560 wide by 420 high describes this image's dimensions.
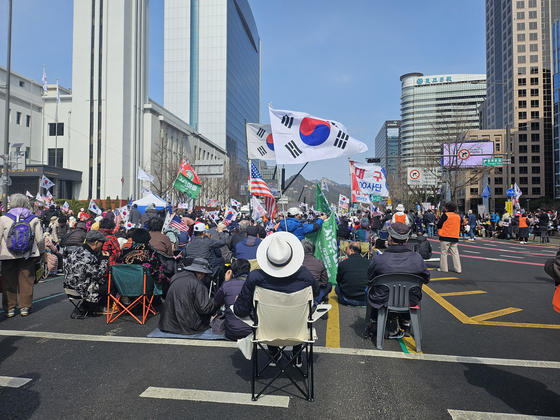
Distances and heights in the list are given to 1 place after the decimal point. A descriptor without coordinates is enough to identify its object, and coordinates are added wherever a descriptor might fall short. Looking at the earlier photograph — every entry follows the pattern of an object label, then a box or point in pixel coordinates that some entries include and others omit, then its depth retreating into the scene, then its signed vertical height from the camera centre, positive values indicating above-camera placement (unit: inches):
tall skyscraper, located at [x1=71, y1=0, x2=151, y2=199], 1961.1 +644.7
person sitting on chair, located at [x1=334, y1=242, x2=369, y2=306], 274.7 -43.9
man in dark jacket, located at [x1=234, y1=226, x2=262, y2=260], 298.8 -22.8
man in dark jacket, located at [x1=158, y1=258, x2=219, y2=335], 212.4 -47.7
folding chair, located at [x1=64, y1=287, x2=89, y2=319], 248.4 -60.0
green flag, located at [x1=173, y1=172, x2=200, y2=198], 583.2 +54.0
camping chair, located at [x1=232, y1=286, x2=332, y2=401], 137.4 -36.8
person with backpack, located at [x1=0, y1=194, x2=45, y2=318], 242.7 -21.4
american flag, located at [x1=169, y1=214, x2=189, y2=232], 408.8 -4.0
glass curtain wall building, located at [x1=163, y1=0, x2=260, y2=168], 3501.5 +1472.2
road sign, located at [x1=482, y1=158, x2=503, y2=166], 1120.2 +178.7
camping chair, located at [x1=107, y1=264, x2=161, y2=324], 234.1 -39.1
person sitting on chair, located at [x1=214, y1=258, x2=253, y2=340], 199.9 -44.5
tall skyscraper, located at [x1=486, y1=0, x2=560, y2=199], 3523.6 +1236.4
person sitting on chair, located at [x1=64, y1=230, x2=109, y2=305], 242.5 -33.8
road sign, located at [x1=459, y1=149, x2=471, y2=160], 1181.1 +212.6
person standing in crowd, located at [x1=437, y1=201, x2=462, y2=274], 411.8 -13.1
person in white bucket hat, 139.9 -19.4
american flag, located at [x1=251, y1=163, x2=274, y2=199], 448.3 +40.6
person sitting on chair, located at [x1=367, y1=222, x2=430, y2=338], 190.4 -22.5
